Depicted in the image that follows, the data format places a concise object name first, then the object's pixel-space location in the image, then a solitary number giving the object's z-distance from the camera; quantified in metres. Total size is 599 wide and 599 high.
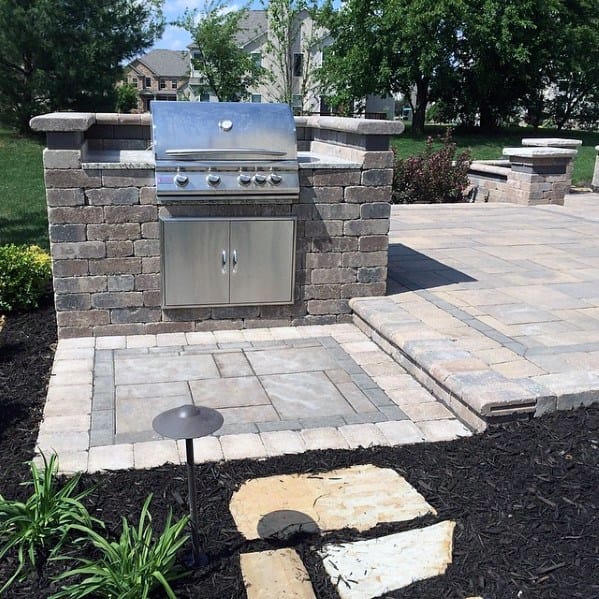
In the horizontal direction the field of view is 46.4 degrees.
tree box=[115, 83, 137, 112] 35.97
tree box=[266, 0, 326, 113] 18.19
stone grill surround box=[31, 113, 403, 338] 4.84
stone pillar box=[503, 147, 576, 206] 11.39
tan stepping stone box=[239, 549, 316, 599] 2.47
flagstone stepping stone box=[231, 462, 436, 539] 2.91
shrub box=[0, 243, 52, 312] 5.66
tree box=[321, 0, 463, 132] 22.84
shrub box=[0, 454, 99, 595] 2.58
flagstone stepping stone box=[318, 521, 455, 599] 2.55
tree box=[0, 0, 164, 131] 19.00
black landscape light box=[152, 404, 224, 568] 2.36
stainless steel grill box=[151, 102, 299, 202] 4.86
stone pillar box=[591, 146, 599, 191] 14.14
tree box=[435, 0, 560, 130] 22.62
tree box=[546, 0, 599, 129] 24.20
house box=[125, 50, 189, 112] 64.44
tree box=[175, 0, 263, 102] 27.33
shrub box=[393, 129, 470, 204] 11.82
